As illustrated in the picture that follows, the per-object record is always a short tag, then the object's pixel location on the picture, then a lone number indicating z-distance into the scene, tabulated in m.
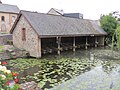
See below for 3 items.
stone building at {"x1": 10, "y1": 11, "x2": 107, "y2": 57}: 9.08
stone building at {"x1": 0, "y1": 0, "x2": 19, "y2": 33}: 19.82
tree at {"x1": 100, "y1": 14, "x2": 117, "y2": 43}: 14.38
